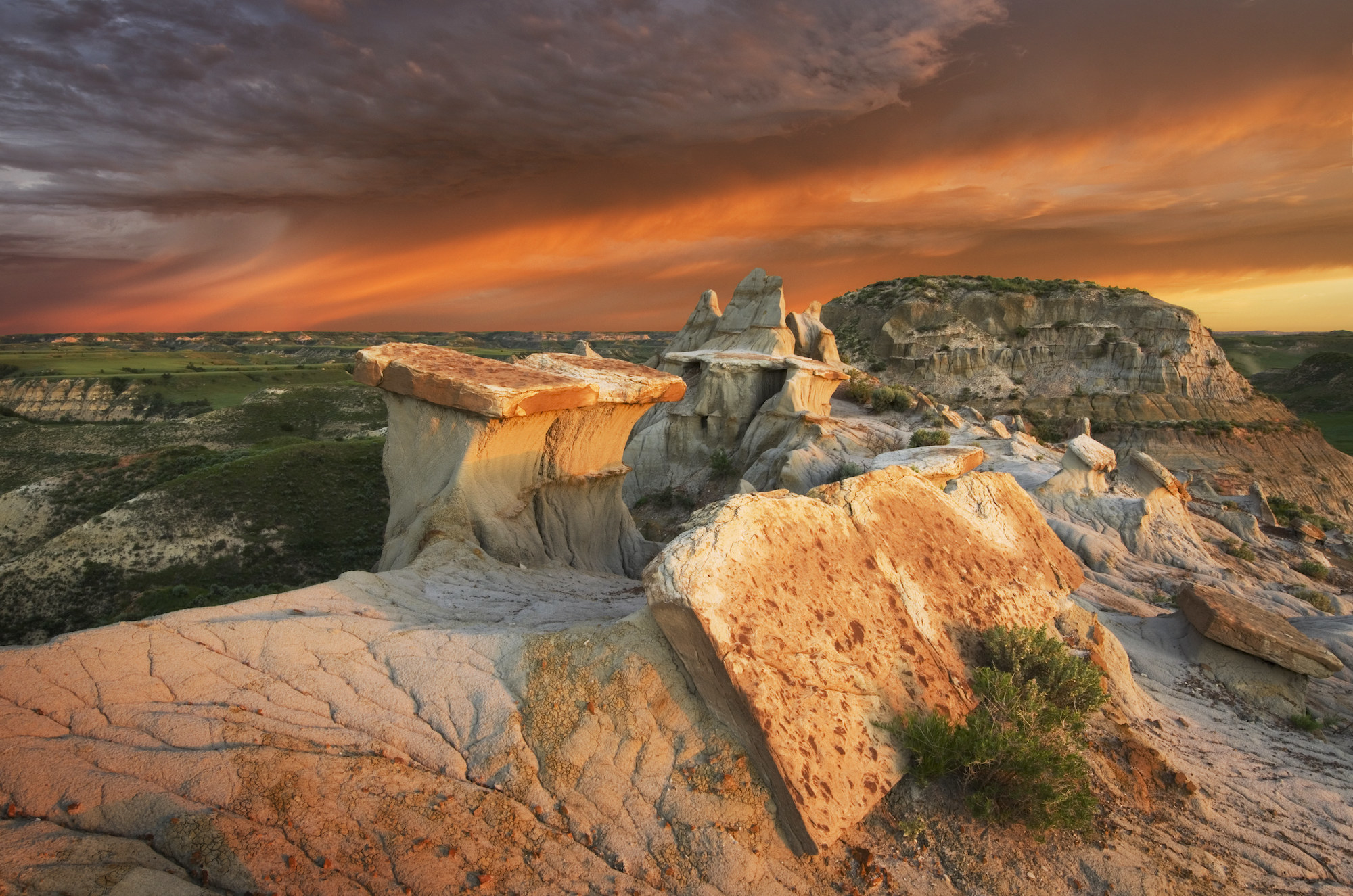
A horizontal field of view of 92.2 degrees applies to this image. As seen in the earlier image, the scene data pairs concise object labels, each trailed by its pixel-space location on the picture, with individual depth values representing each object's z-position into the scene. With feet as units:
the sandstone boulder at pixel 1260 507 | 81.35
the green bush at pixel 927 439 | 71.01
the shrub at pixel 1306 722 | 28.07
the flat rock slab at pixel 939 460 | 35.91
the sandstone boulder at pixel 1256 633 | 30.32
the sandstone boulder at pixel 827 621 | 16.05
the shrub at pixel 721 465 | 80.69
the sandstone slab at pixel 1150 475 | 63.72
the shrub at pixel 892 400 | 90.84
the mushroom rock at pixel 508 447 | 37.27
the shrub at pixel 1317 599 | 51.03
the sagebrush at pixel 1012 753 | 16.53
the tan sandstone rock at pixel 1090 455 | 60.75
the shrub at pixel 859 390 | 95.81
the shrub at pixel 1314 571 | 60.36
